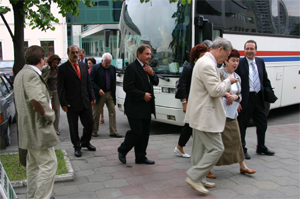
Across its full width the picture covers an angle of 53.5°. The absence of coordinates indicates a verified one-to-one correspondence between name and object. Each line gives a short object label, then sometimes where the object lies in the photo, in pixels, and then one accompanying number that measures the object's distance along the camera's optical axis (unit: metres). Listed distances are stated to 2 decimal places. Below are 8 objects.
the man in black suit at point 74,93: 5.11
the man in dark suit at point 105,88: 6.72
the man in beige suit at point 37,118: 2.98
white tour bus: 6.49
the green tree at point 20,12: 4.51
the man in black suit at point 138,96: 4.48
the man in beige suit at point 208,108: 3.45
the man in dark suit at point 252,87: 5.01
